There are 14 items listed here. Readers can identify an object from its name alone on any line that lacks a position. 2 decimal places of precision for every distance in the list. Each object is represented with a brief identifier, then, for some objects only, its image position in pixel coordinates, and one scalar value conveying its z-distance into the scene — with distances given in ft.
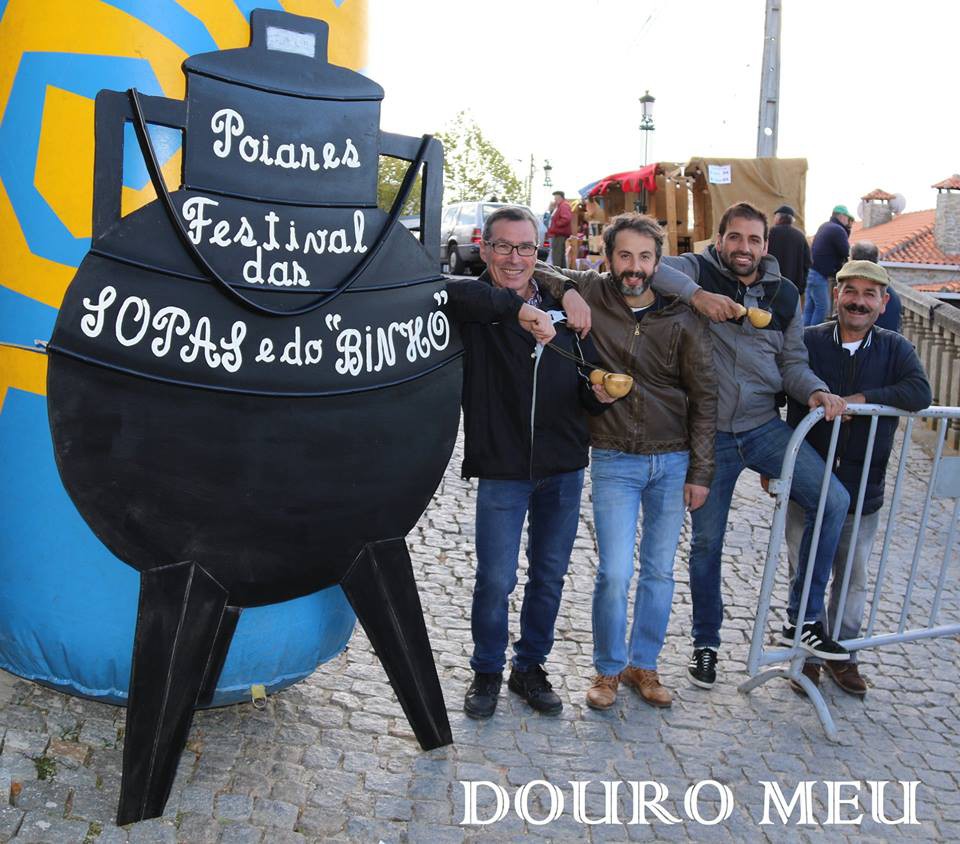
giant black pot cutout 10.02
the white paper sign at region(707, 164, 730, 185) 48.57
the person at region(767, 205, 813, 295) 33.50
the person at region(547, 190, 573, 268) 64.85
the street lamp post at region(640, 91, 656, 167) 91.21
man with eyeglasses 13.08
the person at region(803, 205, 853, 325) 37.19
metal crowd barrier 14.46
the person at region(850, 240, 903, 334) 25.49
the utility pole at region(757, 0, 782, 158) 53.57
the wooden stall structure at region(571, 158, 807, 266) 48.73
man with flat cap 15.07
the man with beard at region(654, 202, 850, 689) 14.62
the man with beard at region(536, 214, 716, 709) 13.85
